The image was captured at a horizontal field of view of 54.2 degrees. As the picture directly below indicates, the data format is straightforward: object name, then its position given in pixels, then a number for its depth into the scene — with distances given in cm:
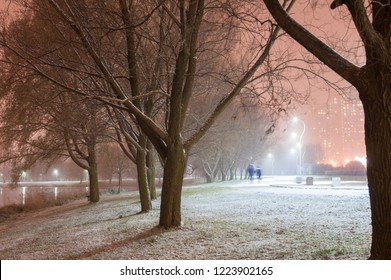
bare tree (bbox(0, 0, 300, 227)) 948
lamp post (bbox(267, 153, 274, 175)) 7212
